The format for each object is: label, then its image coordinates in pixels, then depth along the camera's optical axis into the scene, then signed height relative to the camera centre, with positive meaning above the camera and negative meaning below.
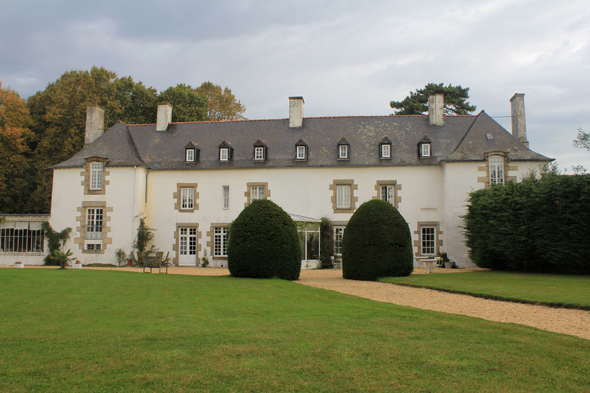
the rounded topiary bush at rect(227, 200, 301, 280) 13.88 -0.37
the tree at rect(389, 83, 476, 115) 36.47 +10.75
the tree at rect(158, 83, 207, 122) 32.97 +9.74
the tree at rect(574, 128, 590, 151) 22.97 +4.70
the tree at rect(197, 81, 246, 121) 38.47 +11.02
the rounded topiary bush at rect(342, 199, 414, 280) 14.83 -0.39
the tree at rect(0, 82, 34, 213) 28.30 +5.29
